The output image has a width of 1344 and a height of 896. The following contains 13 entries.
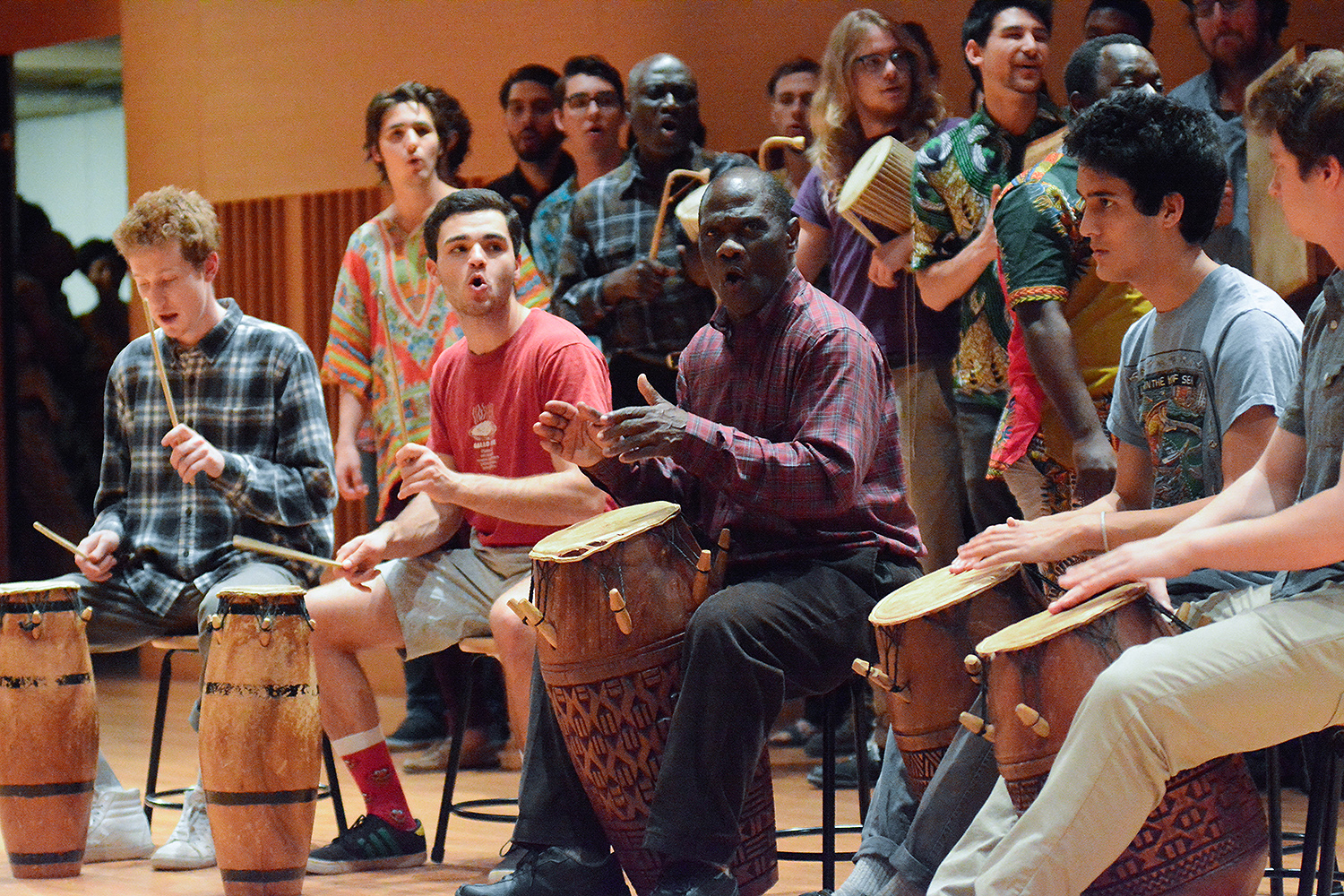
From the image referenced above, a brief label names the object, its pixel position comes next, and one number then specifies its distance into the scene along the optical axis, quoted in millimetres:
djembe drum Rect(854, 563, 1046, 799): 5109
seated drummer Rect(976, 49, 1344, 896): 4238
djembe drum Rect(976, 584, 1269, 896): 4363
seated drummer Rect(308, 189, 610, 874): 7055
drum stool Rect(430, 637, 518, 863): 7055
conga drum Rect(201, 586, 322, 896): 6332
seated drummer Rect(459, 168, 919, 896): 5285
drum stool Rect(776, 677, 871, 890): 5980
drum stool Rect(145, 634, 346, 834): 7457
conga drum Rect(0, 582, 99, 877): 6957
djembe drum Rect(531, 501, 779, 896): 5437
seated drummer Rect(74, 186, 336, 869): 7527
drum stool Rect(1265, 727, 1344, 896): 4609
